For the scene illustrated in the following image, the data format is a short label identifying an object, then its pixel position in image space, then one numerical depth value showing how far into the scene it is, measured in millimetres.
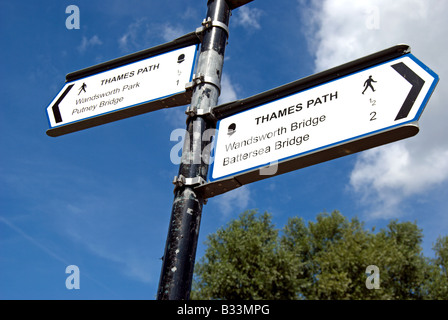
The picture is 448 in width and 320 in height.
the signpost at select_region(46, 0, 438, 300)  2619
